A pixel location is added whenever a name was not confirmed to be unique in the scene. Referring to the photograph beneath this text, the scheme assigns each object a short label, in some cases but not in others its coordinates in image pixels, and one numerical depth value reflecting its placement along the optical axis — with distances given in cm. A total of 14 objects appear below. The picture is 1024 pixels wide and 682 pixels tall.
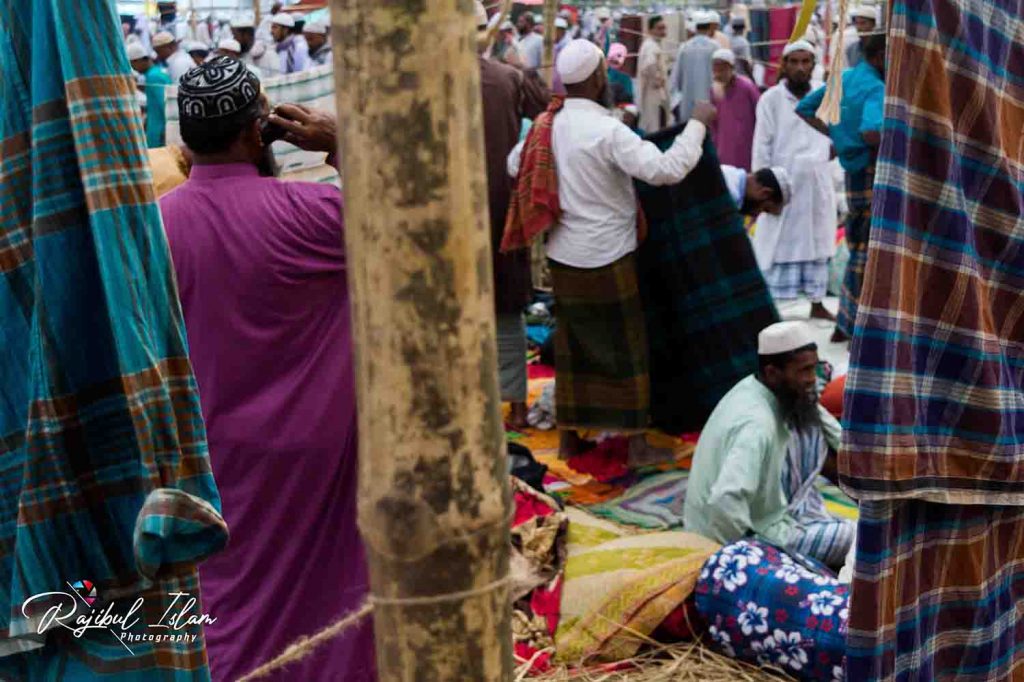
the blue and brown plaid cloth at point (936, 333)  219
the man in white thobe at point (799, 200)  849
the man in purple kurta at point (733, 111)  1034
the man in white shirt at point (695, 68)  1323
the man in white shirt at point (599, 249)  542
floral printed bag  379
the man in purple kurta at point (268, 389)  291
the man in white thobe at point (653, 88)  1412
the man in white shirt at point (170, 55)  1375
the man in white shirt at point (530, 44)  1541
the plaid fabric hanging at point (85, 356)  216
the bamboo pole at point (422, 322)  105
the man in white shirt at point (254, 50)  1229
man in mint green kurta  436
